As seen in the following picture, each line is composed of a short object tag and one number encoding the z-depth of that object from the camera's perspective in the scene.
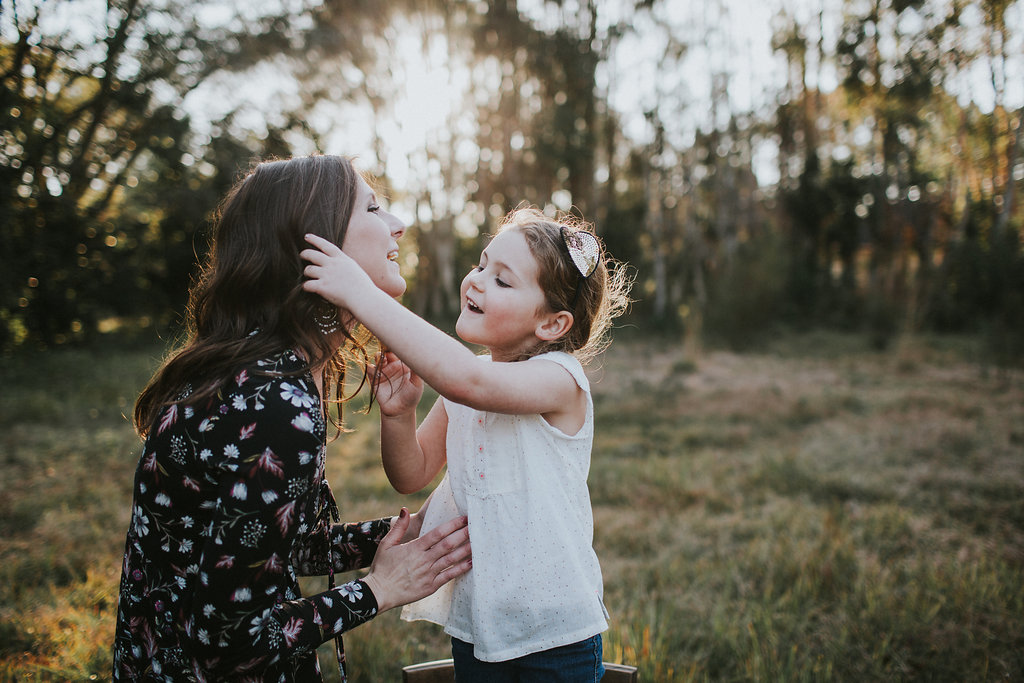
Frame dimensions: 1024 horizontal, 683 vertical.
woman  1.22
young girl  1.35
